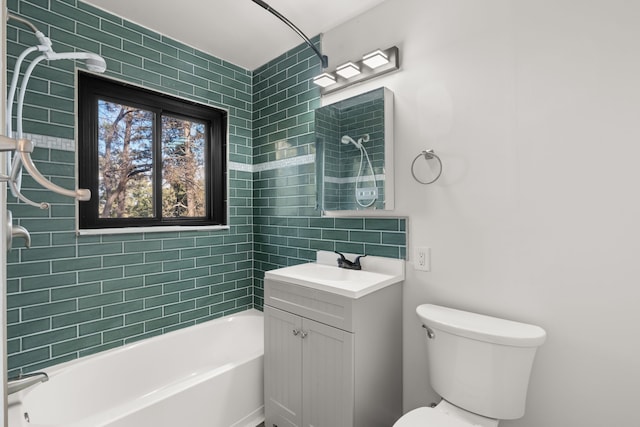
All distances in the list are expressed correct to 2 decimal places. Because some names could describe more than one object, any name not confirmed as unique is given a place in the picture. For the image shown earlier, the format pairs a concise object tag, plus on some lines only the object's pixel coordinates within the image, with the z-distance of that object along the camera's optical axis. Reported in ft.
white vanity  4.99
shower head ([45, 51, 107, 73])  4.88
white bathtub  5.19
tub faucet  3.49
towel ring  5.60
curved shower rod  5.64
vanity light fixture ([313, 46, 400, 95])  6.09
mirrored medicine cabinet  6.15
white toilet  4.22
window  6.68
